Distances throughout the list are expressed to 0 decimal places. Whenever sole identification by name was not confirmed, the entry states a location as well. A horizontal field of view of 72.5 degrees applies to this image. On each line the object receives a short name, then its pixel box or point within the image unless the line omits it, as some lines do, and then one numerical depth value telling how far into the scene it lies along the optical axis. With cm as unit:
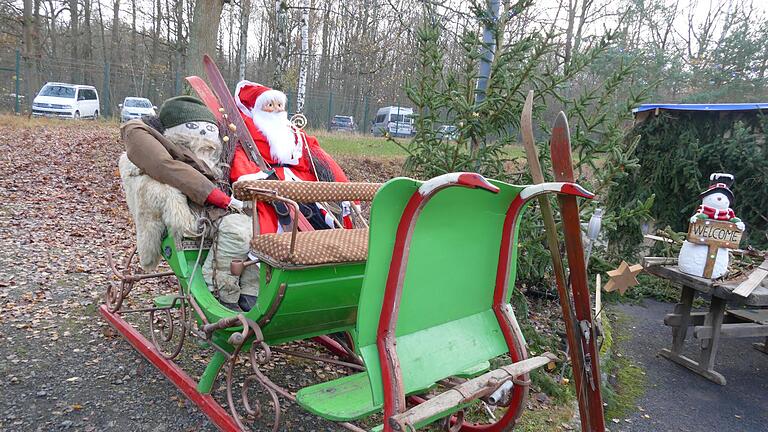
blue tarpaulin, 632
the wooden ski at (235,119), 338
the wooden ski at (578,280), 188
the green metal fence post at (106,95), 1861
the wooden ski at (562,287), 200
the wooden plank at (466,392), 166
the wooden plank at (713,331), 430
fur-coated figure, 295
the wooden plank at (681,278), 415
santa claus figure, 338
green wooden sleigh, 175
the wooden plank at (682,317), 454
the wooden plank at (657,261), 456
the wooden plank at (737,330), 432
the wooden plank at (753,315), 492
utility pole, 436
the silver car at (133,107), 1752
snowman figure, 424
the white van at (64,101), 1647
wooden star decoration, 283
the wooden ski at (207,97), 341
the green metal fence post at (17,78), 1521
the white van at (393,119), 2003
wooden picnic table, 409
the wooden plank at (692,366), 432
